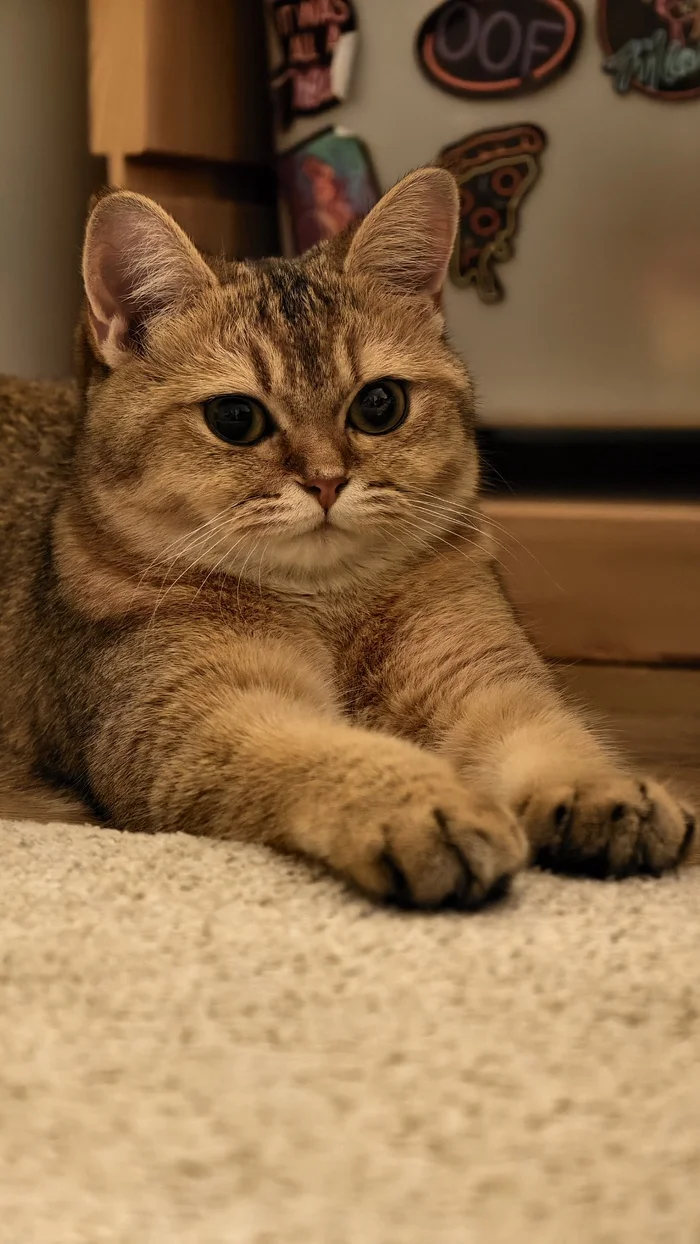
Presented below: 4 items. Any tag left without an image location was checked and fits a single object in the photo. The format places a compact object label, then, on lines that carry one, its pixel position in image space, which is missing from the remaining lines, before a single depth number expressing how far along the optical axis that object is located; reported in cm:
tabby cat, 47
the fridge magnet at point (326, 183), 74
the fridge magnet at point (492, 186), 71
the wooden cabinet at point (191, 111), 73
